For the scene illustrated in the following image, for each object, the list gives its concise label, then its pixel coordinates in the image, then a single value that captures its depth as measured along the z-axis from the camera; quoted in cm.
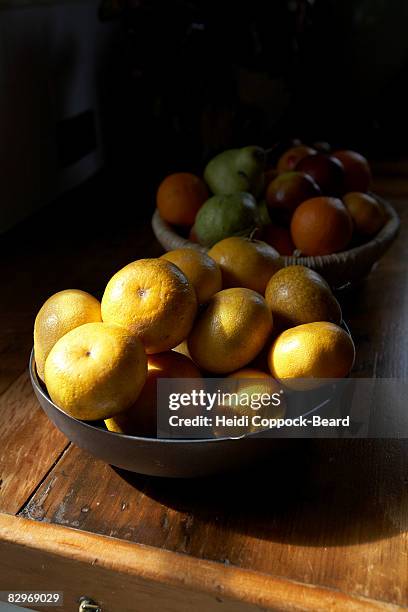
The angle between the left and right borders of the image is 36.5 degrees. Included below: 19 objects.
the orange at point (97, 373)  49
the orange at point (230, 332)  54
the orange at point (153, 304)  53
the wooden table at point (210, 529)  48
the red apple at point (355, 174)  106
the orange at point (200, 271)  61
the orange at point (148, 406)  53
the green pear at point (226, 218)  90
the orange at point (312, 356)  53
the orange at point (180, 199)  100
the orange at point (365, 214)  94
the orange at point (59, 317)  57
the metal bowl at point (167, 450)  49
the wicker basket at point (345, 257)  86
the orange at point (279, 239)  92
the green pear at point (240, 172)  101
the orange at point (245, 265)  67
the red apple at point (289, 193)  95
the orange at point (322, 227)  87
